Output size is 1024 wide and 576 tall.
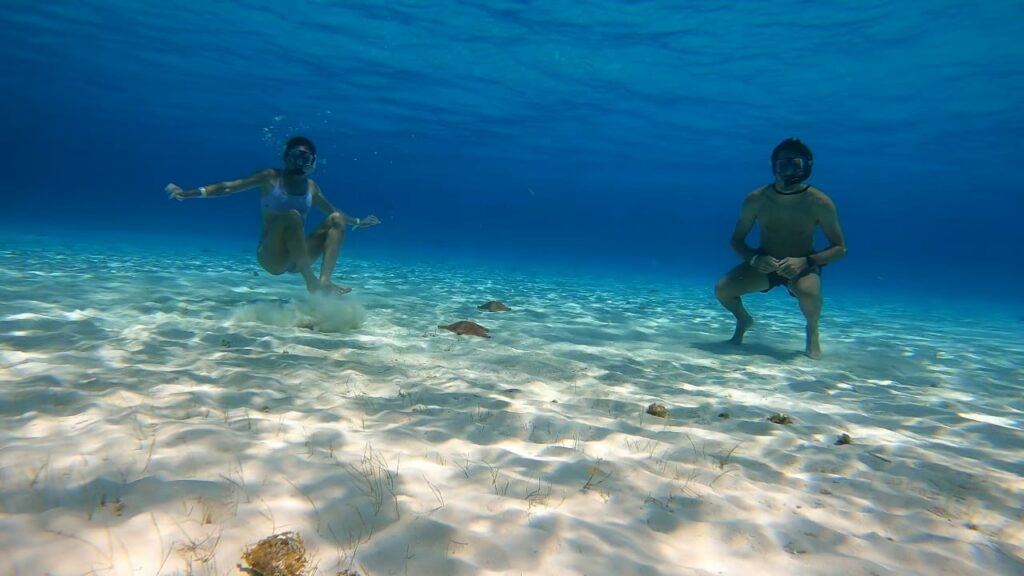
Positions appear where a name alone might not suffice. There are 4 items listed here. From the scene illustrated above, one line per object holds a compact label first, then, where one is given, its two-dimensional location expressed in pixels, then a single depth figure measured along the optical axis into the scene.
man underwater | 6.59
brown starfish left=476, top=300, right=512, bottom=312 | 9.62
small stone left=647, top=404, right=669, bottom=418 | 4.11
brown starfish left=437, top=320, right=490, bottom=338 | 7.02
